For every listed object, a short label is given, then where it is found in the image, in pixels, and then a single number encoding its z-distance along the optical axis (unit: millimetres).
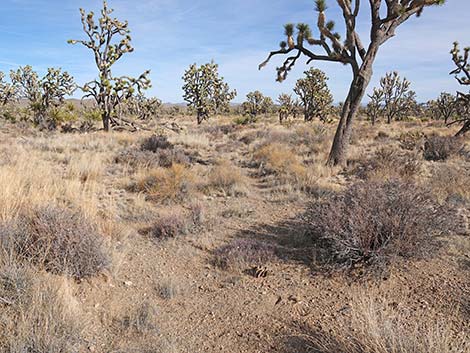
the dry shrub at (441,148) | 10984
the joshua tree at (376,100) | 33531
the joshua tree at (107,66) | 17156
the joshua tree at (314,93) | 32156
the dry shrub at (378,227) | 3959
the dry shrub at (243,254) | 4305
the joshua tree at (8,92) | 31312
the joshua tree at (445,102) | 39091
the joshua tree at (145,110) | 30769
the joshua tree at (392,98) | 33594
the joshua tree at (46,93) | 21188
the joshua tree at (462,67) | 19406
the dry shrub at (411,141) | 13286
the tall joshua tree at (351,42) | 9070
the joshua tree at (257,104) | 48212
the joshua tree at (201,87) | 31547
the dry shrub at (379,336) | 2297
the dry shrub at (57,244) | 3674
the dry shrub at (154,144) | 12352
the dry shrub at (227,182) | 7707
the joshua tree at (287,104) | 40672
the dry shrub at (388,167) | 8086
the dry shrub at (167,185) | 7066
